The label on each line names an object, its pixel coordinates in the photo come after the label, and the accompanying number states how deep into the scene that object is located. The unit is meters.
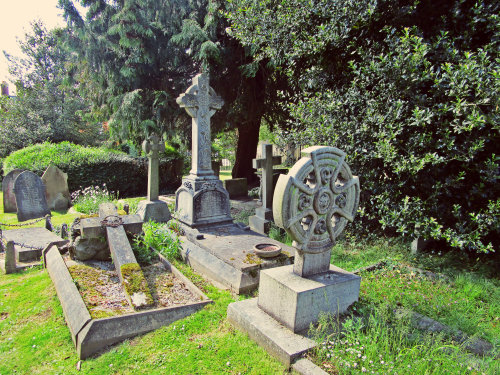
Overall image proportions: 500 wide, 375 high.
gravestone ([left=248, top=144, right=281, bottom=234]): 7.18
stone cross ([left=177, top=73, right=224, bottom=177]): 6.61
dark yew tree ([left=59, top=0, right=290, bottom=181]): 10.10
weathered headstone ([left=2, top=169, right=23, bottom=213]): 9.48
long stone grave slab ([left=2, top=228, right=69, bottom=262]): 5.36
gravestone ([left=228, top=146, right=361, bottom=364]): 2.78
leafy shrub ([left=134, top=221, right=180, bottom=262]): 5.00
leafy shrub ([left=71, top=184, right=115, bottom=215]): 8.21
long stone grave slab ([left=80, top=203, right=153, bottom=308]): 3.60
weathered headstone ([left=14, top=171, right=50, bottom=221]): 8.22
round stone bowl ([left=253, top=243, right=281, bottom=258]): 4.59
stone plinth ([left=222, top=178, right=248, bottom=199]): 10.61
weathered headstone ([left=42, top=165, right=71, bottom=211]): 9.66
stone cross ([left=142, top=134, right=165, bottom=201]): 7.63
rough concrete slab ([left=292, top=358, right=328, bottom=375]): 2.46
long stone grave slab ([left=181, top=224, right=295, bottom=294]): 4.37
